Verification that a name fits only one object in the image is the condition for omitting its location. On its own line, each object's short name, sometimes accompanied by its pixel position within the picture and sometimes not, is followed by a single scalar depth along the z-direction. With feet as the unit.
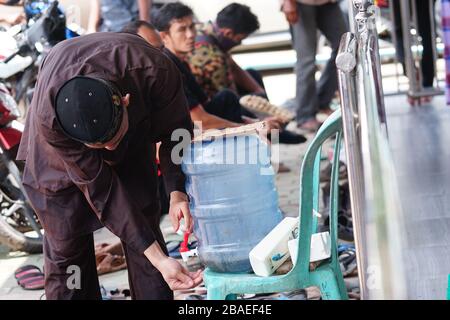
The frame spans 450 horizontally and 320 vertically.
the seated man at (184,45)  22.65
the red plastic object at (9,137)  20.81
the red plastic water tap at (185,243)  13.65
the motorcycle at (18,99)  20.85
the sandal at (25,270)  19.15
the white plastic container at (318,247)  12.30
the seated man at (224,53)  25.26
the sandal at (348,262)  16.70
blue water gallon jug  12.84
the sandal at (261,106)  24.96
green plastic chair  12.03
